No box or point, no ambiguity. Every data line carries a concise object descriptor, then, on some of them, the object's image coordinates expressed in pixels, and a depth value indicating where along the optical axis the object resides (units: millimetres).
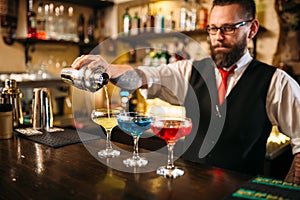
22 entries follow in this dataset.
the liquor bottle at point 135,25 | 3691
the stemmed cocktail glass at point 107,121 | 1133
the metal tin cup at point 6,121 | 1420
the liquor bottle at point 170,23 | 3463
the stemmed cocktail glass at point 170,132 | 921
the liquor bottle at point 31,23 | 3551
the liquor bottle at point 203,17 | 3156
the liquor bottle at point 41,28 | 3614
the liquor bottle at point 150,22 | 3559
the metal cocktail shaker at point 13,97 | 1651
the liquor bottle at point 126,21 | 3949
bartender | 1486
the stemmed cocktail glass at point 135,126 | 994
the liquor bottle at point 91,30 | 4215
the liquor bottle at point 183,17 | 3387
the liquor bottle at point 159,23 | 3523
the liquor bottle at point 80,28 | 4156
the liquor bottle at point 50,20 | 3791
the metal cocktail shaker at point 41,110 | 1605
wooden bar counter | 783
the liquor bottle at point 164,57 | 3449
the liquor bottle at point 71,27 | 4044
